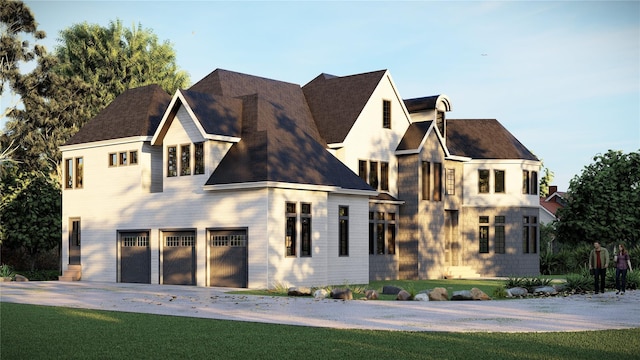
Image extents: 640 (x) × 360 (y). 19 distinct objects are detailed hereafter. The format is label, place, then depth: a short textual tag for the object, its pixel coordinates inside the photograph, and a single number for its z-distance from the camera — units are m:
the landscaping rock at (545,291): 27.31
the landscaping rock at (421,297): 24.73
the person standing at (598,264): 27.77
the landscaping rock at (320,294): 26.42
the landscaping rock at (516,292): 26.50
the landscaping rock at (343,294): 25.75
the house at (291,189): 32.84
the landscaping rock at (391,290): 28.02
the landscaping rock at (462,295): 25.00
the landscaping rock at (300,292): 27.59
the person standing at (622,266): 28.23
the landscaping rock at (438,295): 25.17
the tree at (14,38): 54.56
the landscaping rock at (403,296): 25.00
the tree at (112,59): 65.50
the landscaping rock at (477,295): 24.98
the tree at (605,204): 52.06
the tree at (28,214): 47.38
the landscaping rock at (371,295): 25.89
